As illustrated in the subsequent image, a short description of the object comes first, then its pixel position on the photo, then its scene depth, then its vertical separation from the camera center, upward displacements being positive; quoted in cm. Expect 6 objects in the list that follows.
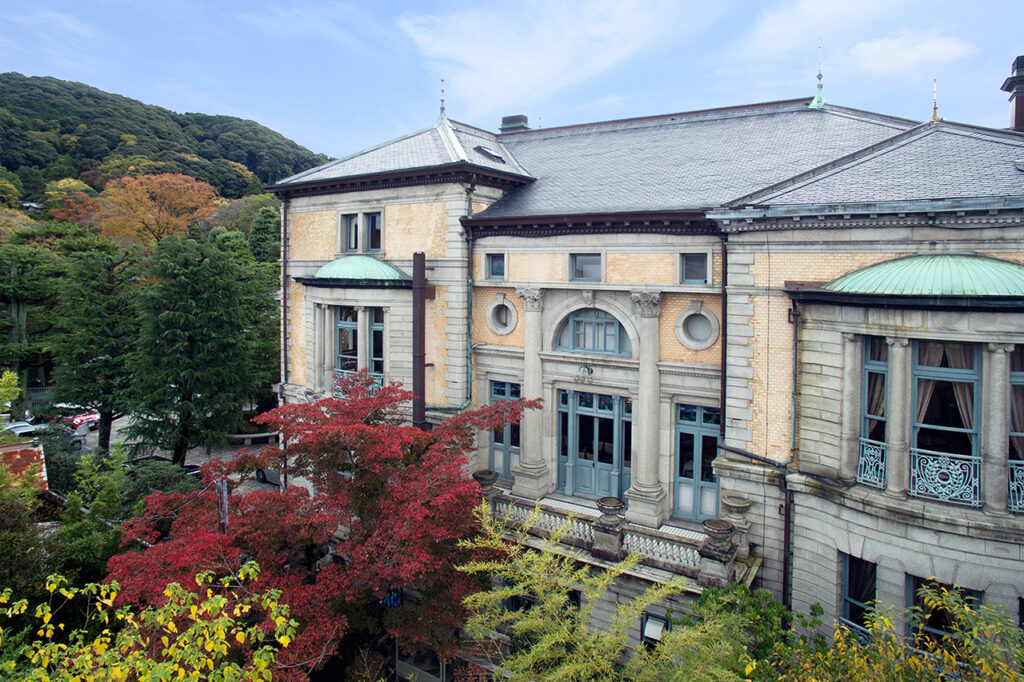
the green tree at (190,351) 2781 -136
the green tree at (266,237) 5938 +795
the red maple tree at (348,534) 1227 -445
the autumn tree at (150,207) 5212 +968
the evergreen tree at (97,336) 3056 -76
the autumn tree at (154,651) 680 -373
